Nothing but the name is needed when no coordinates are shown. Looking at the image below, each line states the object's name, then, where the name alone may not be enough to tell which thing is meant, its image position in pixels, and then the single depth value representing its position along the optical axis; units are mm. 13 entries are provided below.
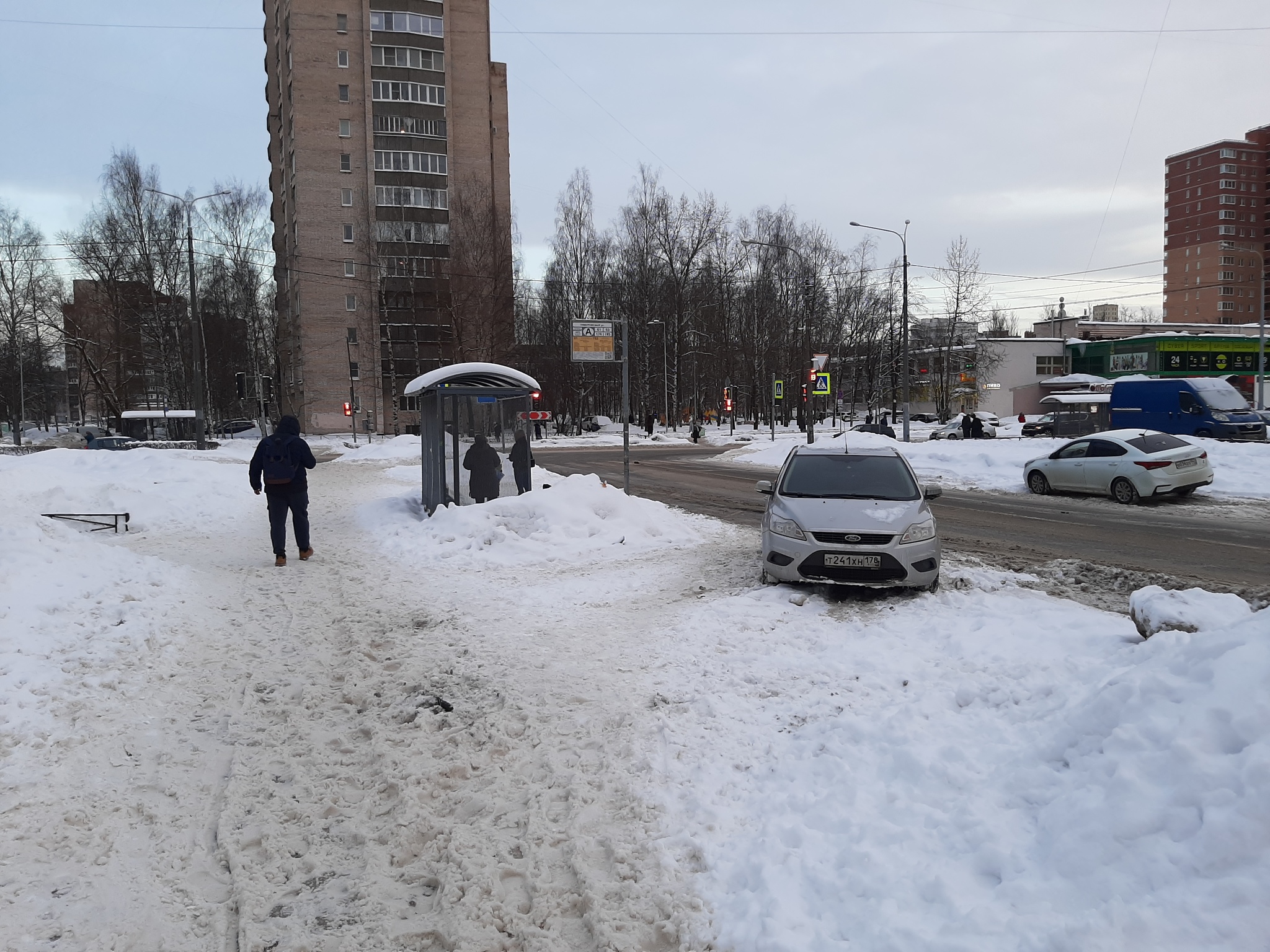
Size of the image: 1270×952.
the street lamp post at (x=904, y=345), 30198
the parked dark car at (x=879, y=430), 35344
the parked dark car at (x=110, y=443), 40250
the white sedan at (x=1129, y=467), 16484
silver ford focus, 7801
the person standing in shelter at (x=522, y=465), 14781
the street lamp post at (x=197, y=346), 31770
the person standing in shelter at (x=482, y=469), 14125
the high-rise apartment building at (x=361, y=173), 63000
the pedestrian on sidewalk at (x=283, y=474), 10625
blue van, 25672
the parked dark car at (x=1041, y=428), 37531
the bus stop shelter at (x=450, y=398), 14031
